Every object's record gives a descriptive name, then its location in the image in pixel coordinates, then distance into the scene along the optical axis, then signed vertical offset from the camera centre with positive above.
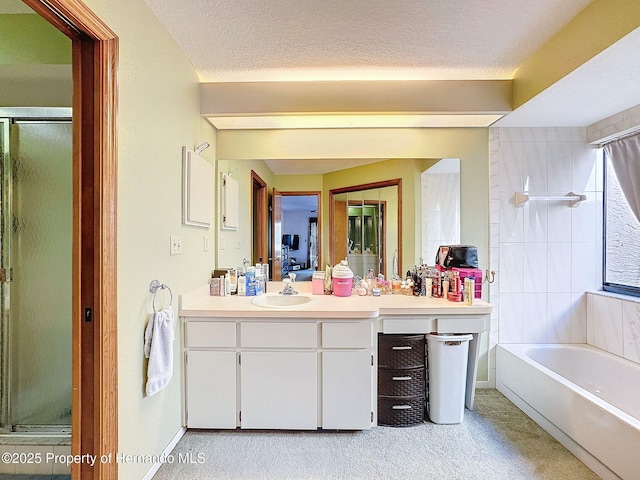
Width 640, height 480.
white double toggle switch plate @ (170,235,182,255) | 1.88 -0.04
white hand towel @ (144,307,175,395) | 1.62 -0.58
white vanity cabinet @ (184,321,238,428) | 2.01 -0.86
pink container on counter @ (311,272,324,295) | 2.55 -0.39
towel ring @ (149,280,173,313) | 1.68 -0.26
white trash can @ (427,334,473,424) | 2.12 -0.92
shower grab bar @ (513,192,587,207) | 2.58 +0.33
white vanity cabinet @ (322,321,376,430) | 2.00 -0.82
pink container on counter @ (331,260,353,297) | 2.43 -0.33
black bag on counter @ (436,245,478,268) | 2.48 -0.15
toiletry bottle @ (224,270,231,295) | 2.44 -0.35
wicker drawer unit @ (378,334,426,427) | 2.10 -0.94
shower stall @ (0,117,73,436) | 1.87 -0.19
